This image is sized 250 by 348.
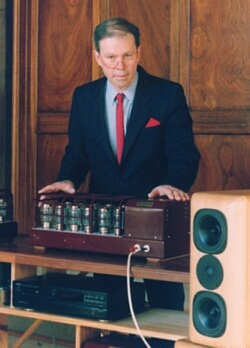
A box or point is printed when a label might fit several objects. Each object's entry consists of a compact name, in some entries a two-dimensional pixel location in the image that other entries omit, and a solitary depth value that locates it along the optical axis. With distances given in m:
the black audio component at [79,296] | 2.78
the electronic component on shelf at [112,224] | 2.76
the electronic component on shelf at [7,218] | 3.23
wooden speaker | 2.24
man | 3.13
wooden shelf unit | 2.63
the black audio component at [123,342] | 2.80
